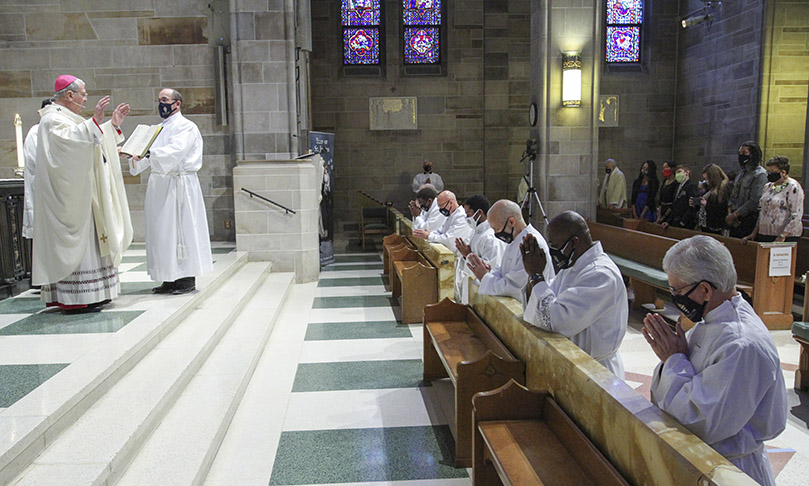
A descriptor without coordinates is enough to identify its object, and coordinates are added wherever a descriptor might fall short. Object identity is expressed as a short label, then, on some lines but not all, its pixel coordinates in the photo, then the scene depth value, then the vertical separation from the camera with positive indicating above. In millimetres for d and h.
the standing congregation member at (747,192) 6898 -443
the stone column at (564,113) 9664 +638
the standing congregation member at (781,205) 6336 -534
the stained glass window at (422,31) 13930 +2756
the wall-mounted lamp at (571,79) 9672 +1151
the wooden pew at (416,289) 6109 -1314
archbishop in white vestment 4391 -348
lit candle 5871 +149
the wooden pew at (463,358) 3113 -1189
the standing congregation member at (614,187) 11219 -600
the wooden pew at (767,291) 5758 -1280
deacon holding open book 5180 -362
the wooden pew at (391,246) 7956 -1192
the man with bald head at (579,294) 2828 -640
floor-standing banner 9446 -557
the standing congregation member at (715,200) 7492 -569
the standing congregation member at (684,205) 8195 -679
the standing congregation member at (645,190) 10234 -621
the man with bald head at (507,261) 3844 -682
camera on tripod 10039 +98
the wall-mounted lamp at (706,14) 11469 +2684
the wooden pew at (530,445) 2242 -1141
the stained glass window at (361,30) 13852 +2771
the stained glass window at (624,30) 13891 +2738
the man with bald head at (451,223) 6812 -761
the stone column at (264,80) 8195 +1005
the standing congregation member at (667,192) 8758 -544
